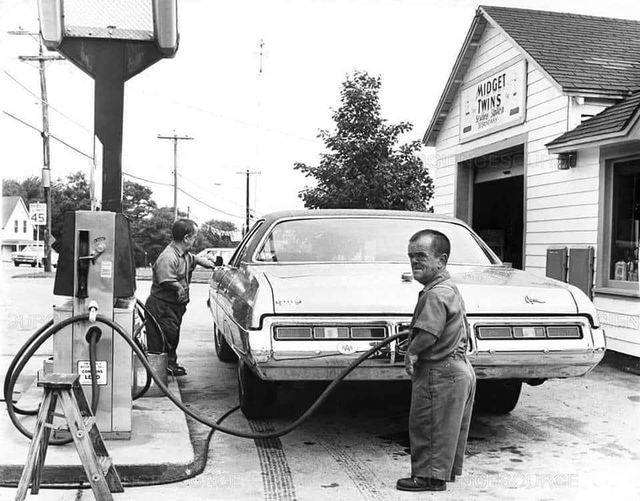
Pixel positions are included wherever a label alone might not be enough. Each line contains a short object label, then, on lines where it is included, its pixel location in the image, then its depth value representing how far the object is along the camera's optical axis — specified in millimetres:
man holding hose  4133
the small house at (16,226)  72812
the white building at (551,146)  9258
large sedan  4711
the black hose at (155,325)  6395
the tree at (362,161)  19312
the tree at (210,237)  96625
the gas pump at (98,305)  4789
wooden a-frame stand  3635
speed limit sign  30484
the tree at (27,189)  93938
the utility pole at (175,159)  59469
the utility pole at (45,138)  31531
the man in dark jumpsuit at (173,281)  7172
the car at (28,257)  51594
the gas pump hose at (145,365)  4492
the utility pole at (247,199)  52141
